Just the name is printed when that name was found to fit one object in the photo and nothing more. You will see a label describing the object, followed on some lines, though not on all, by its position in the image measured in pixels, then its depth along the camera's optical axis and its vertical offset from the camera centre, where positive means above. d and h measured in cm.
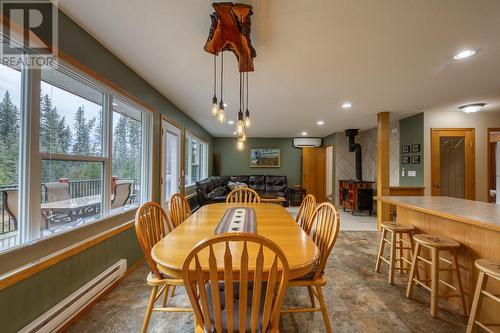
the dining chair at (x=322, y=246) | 149 -58
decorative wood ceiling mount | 148 +104
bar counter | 165 -56
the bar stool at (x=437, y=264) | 180 -83
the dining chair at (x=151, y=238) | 146 -53
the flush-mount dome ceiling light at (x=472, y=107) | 384 +110
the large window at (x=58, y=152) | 141 +14
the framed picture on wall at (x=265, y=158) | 802 +38
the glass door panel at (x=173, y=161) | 402 +14
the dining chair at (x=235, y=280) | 92 -52
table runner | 173 -48
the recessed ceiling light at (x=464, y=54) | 212 +114
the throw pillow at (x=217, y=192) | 503 -61
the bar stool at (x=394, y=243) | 235 -88
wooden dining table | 112 -49
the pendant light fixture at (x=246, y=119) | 222 +50
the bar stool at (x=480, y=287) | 146 -82
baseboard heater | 144 -104
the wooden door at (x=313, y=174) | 768 -21
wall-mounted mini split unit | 782 +94
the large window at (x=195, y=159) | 547 +26
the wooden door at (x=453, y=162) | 439 +12
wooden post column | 426 +6
